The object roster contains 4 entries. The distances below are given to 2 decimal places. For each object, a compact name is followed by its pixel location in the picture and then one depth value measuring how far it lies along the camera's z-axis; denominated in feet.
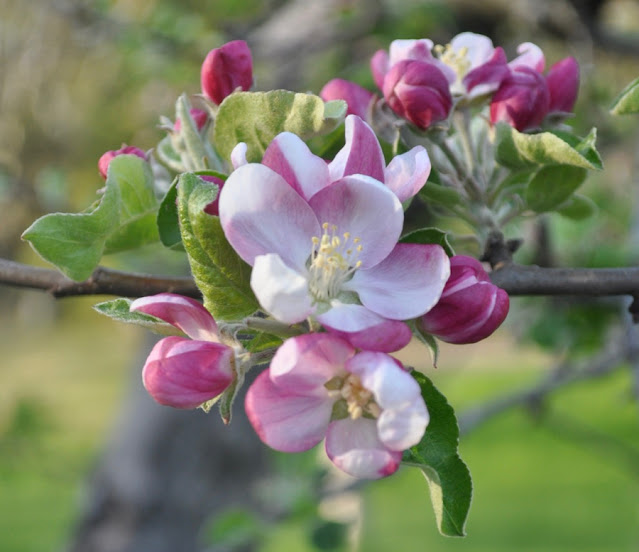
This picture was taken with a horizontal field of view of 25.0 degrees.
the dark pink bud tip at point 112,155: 0.97
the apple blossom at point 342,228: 0.80
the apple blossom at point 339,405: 0.77
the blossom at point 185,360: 0.82
